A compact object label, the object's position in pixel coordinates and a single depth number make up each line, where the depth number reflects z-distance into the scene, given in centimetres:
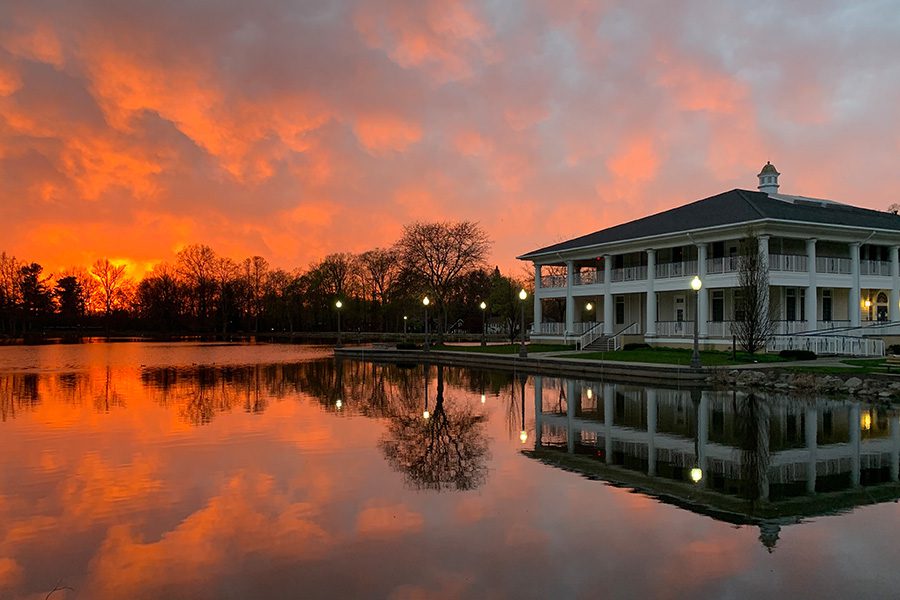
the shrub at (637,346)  3915
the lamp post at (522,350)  3816
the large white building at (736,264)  3578
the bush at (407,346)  5112
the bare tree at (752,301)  3142
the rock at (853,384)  2294
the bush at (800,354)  3114
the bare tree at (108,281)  11338
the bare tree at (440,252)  5756
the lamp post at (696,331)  2756
